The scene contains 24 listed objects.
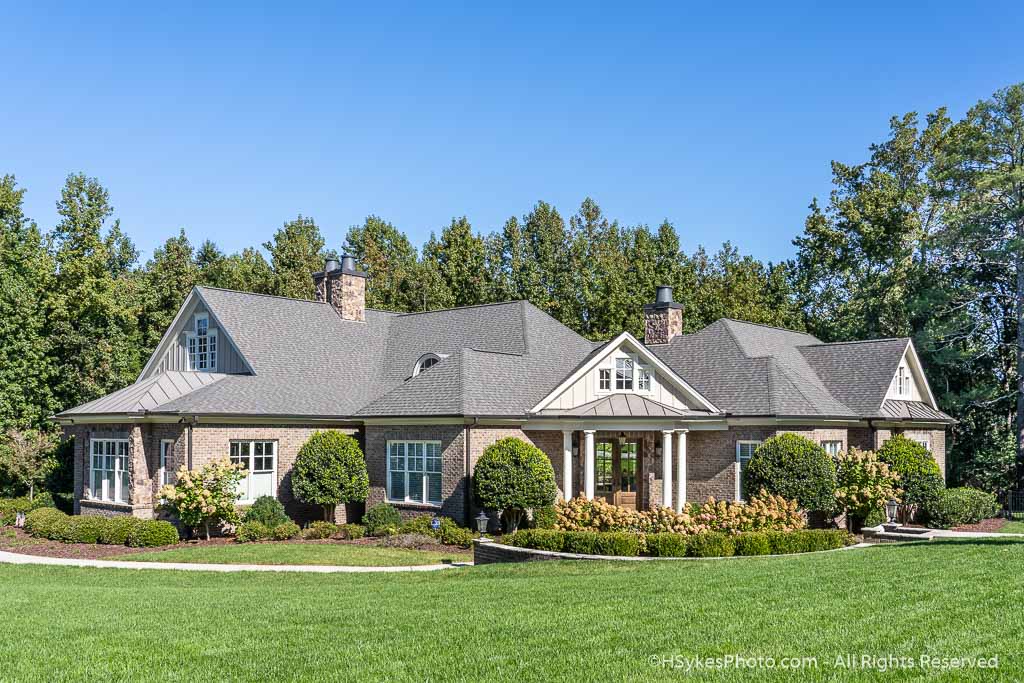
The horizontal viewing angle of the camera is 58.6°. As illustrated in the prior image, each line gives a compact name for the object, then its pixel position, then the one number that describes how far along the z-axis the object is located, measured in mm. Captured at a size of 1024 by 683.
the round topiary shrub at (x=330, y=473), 25047
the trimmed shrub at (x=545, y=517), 22406
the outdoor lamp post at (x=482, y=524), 20609
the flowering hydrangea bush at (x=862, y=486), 24141
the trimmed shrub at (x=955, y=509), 25656
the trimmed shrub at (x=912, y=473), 25922
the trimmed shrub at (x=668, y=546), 17391
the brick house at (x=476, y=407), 24672
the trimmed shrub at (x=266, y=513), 23828
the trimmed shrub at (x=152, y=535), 22188
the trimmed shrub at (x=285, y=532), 23078
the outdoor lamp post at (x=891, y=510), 22781
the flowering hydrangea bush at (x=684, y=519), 19359
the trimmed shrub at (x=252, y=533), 22766
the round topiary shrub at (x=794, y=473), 23078
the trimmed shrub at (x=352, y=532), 23469
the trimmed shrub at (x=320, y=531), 23516
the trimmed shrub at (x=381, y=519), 23828
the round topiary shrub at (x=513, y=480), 22953
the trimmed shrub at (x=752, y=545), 17516
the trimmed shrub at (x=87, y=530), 22828
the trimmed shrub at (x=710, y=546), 17328
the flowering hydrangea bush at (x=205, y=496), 22859
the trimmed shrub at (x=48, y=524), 23562
